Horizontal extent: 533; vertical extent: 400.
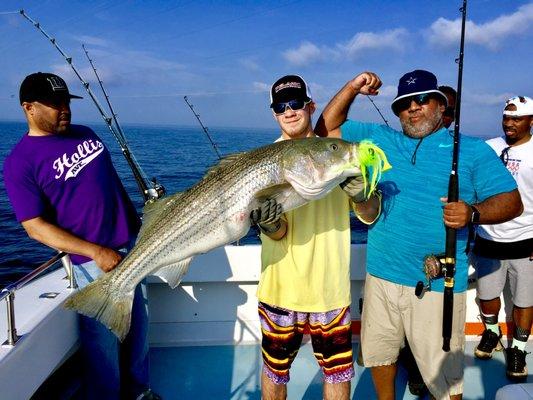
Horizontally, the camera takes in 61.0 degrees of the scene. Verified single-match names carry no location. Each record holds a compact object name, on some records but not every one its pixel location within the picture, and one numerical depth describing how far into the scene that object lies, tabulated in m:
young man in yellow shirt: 2.74
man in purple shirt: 2.90
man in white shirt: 3.94
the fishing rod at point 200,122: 6.79
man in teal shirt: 2.82
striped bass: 2.51
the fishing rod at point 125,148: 4.20
